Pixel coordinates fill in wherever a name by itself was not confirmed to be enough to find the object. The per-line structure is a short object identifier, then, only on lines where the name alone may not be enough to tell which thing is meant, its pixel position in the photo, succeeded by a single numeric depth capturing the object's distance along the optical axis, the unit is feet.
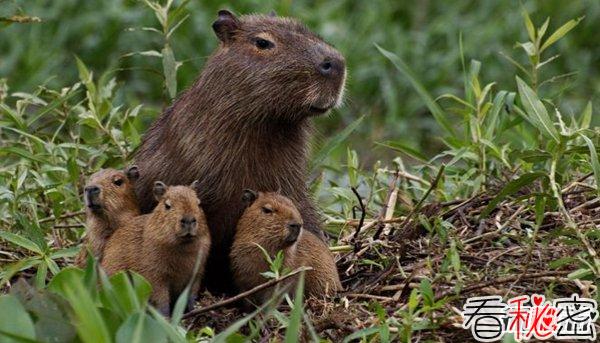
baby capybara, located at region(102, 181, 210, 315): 37.27
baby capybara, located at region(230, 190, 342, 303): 38.68
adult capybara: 40.86
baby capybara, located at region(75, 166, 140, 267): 39.04
